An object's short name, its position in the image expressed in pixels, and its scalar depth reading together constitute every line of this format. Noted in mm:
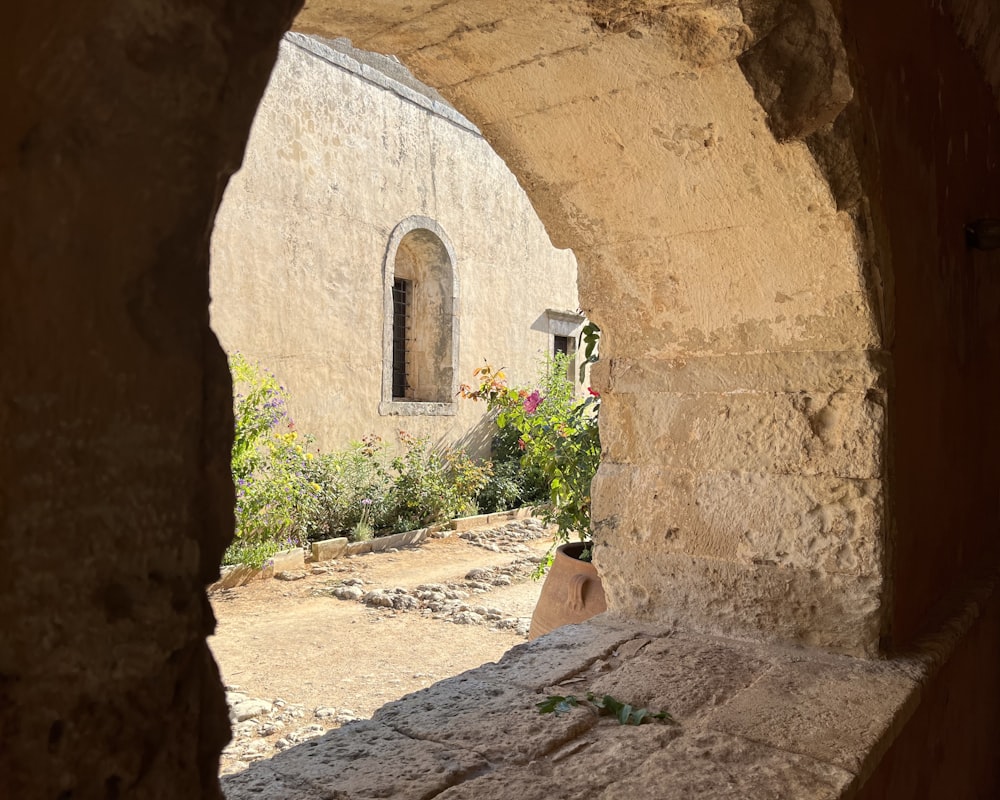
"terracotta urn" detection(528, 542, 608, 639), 2609
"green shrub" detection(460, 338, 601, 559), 3447
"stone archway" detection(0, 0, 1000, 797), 526
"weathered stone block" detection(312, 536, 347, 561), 6316
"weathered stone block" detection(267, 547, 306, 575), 5789
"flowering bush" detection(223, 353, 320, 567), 5773
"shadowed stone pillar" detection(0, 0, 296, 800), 510
